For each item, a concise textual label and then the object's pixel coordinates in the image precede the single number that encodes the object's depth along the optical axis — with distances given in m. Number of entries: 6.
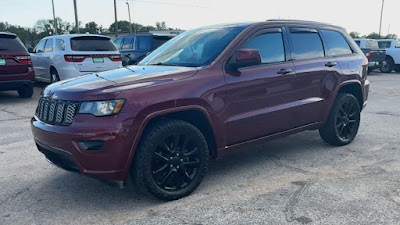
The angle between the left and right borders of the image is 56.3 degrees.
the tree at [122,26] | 75.88
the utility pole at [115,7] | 36.16
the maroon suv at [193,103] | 3.20
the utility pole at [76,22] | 25.92
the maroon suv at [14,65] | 9.00
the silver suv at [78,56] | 9.75
